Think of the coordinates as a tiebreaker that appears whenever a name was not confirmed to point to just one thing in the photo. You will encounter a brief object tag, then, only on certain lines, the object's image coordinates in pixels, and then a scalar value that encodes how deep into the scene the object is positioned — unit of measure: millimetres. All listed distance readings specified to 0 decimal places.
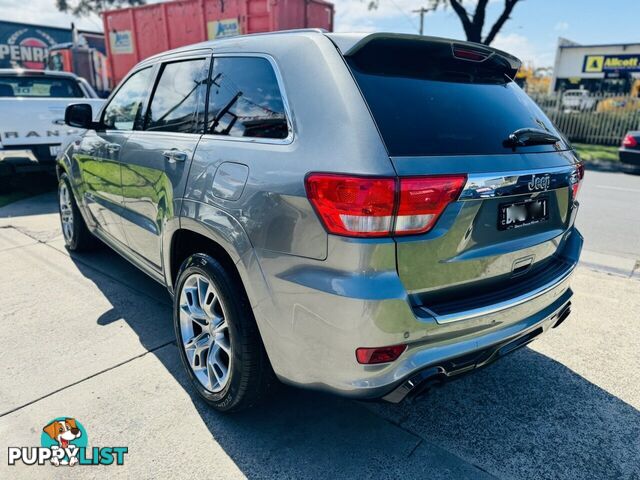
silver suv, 1766
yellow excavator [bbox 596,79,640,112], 16969
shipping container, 9828
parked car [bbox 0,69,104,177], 6504
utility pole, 34862
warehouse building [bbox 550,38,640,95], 30156
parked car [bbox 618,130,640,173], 11523
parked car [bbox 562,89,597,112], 17844
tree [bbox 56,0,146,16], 34375
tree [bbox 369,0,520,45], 14398
